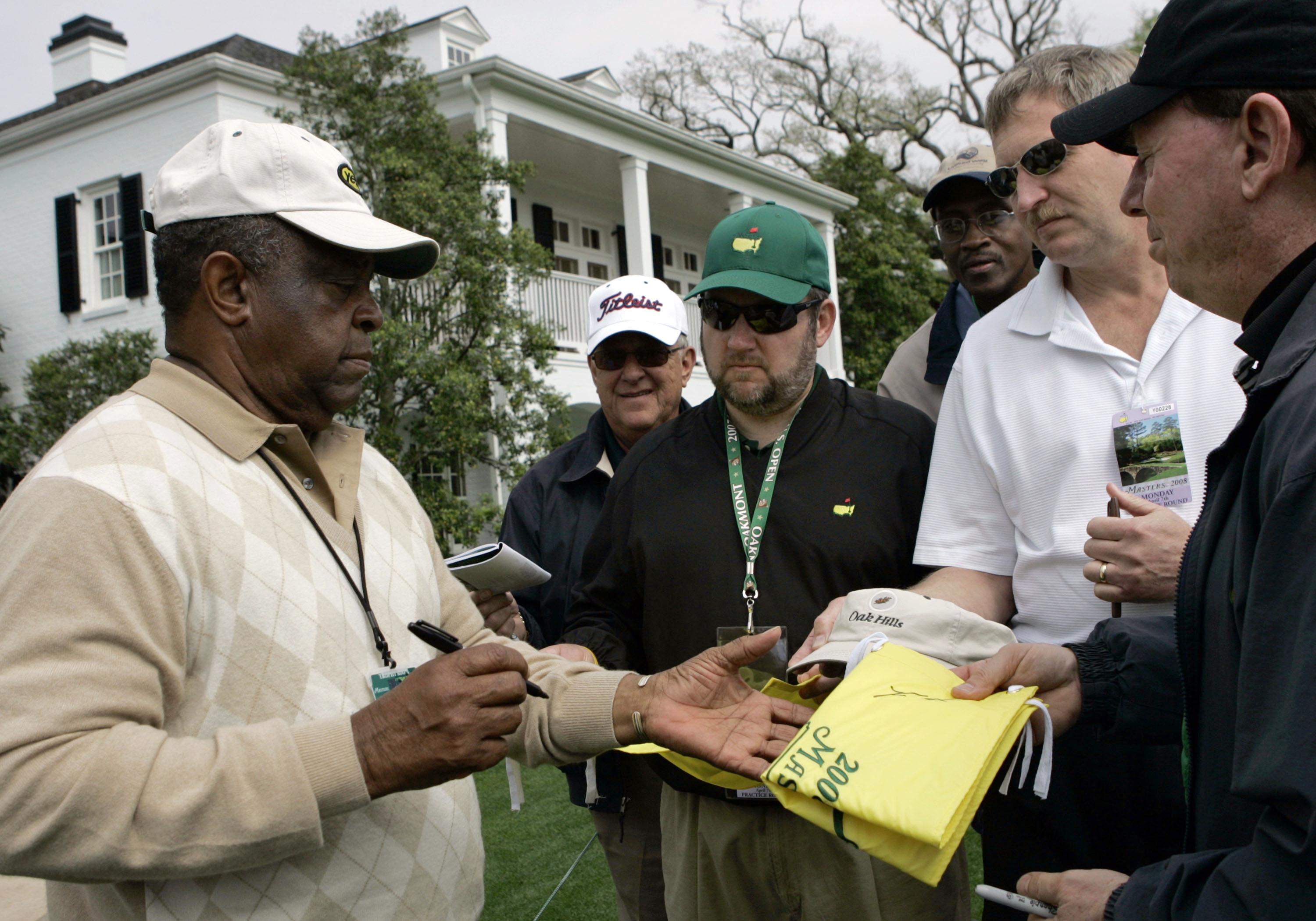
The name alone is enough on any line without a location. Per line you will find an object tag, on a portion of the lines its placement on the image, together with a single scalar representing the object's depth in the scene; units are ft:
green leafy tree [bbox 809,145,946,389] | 80.28
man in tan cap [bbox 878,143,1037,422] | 13.78
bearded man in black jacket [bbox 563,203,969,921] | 9.37
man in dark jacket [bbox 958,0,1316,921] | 4.21
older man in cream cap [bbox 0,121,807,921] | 5.37
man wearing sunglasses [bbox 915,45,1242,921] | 8.30
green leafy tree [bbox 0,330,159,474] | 45.37
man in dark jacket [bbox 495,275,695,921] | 13.14
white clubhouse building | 48.14
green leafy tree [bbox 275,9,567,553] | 39.06
